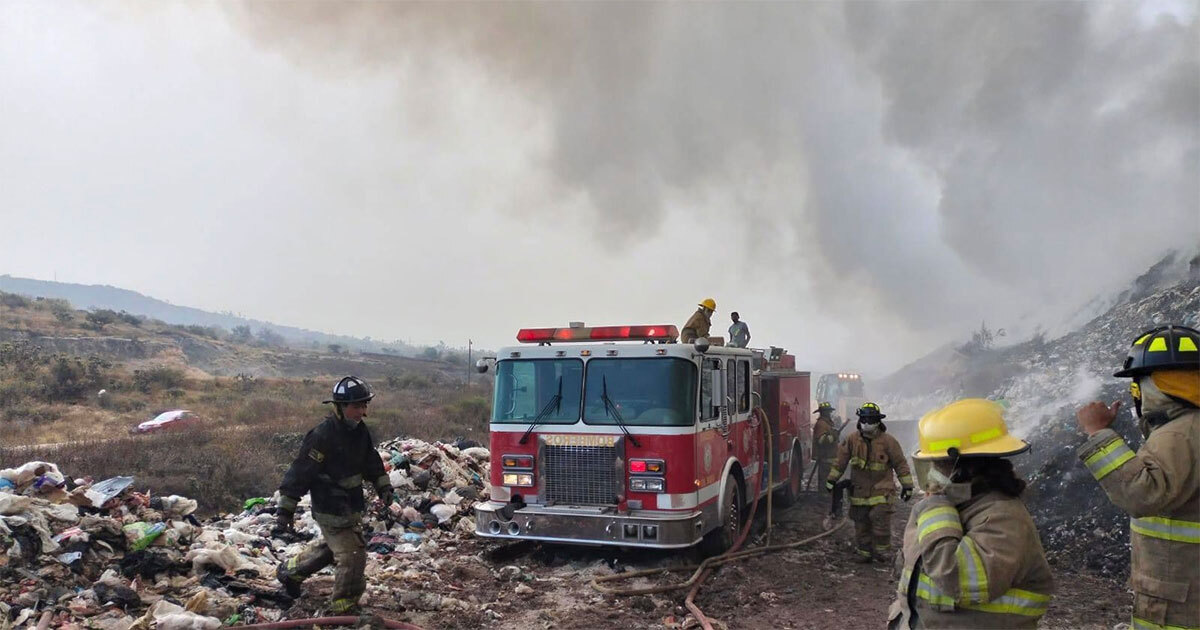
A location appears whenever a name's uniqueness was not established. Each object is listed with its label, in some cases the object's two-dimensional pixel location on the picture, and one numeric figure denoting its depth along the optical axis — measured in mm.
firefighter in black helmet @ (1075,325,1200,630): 2510
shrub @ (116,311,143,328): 43394
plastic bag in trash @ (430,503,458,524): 8664
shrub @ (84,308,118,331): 37938
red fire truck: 6508
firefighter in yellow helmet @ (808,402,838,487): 11070
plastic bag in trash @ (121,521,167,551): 6074
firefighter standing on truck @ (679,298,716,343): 8211
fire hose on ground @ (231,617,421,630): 5031
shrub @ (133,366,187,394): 22519
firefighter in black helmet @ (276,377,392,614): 5188
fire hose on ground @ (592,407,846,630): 5938
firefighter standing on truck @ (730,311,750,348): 11016
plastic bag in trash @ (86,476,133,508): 6641
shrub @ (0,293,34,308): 40450
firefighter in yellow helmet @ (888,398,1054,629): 2125
